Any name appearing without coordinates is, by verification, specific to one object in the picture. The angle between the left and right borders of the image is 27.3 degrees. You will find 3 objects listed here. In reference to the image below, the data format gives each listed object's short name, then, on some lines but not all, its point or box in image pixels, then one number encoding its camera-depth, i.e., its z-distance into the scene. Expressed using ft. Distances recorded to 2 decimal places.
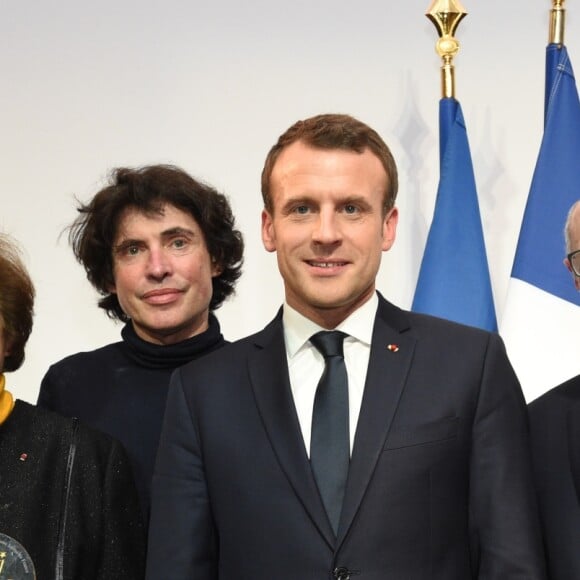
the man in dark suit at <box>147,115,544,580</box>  6.47
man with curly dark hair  8.50
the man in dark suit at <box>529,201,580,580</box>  6.80
